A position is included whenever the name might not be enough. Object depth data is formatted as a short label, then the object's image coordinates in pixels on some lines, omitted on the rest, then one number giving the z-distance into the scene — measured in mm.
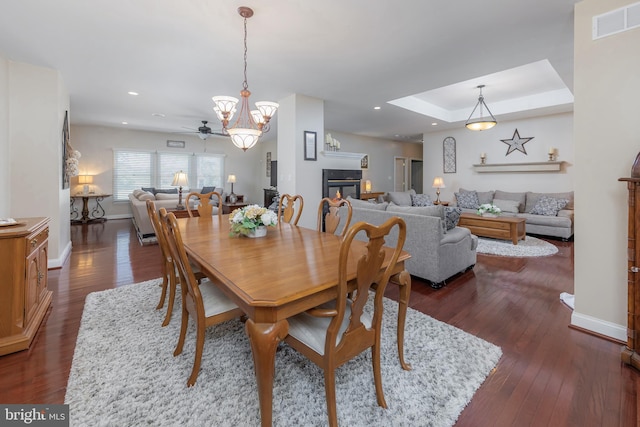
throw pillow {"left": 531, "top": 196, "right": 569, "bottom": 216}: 5535
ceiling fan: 6430
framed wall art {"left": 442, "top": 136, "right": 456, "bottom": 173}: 7855
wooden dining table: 1138
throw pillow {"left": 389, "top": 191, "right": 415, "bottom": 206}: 7094
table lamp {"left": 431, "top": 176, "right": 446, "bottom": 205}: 7371
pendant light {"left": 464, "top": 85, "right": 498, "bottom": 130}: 5115
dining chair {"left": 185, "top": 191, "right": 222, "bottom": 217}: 3306
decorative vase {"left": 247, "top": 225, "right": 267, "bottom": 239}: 2230
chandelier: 2691
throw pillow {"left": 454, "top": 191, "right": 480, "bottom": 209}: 6844
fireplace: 5025
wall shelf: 6094
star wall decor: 6578
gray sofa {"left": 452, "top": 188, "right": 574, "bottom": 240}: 5195
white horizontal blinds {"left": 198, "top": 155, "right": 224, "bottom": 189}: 9304
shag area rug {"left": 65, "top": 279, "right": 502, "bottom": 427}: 1397
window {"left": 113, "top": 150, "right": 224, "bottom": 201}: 8117
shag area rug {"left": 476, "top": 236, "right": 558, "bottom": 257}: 4371
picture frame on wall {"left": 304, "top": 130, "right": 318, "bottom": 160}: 4734
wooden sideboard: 1887
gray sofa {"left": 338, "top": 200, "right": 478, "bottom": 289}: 3027
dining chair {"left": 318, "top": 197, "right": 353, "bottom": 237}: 2461
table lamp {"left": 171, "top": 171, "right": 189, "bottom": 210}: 5957
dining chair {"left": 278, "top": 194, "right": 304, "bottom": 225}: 3029
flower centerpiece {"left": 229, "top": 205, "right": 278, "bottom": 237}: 2191
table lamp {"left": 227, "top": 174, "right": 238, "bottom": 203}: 9305
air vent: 1969
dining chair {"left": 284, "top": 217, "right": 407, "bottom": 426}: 1176
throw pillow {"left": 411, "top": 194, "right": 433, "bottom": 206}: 6988
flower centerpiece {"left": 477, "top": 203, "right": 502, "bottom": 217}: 5352
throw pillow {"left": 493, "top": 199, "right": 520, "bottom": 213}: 6088
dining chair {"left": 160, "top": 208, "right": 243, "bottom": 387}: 1538
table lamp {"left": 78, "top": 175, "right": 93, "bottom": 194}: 7297
